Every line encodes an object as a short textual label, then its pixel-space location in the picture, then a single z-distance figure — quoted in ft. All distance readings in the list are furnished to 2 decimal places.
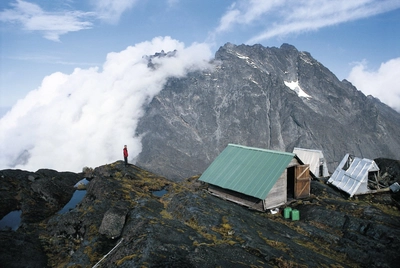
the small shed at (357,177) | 117.80
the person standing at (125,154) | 119.14
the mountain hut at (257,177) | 88.53
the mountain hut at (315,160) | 171.53
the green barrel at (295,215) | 85.51
